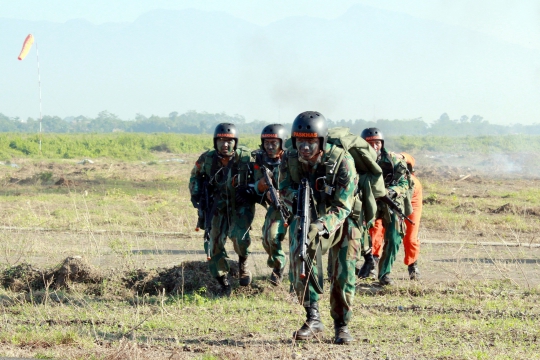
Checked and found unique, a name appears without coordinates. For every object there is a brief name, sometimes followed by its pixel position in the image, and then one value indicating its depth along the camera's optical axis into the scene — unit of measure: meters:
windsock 55.42
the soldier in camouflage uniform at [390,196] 17.70
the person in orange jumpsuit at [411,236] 18.52
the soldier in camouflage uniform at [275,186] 15.37
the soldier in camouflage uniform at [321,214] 11.91
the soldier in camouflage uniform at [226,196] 16.80
